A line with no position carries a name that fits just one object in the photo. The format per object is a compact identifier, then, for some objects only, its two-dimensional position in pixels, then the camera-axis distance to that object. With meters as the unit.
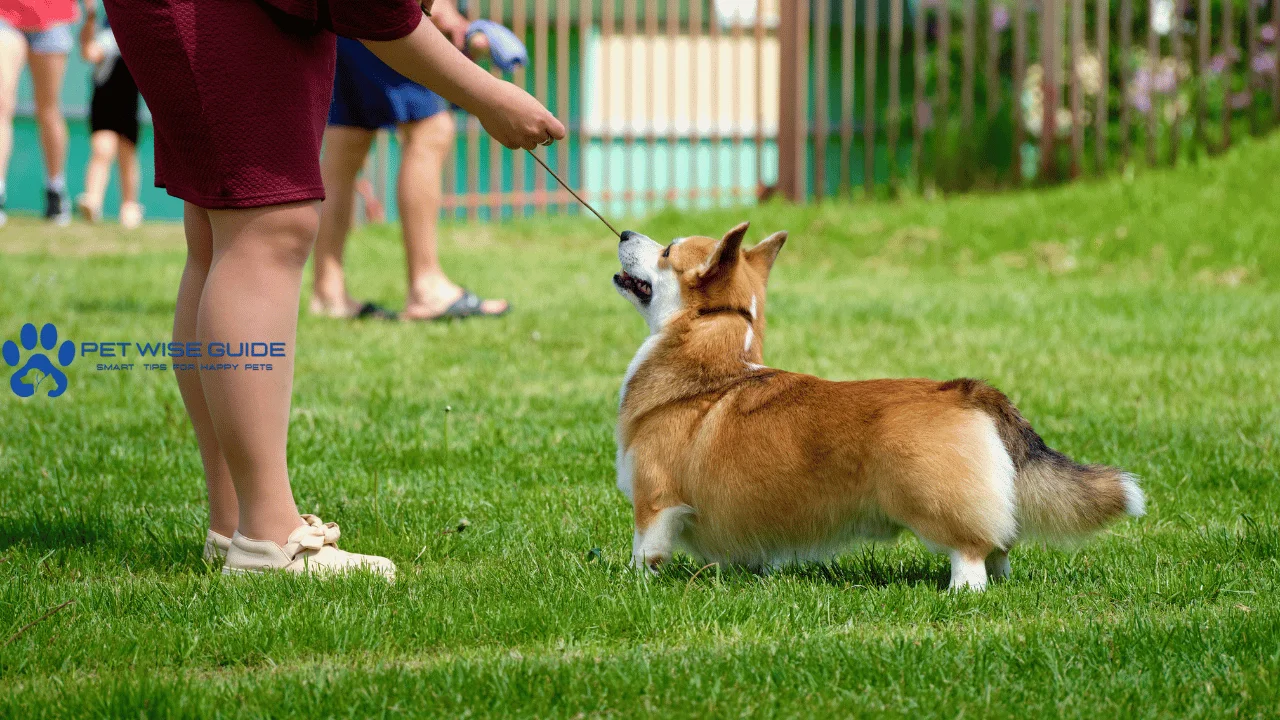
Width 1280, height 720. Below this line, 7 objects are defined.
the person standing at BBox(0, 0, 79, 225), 19.92
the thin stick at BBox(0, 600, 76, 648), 4.93
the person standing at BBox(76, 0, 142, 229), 22.02
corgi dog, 5.50
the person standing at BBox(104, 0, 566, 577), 5.36
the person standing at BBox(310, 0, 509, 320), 12.94
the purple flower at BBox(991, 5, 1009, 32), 22.68
